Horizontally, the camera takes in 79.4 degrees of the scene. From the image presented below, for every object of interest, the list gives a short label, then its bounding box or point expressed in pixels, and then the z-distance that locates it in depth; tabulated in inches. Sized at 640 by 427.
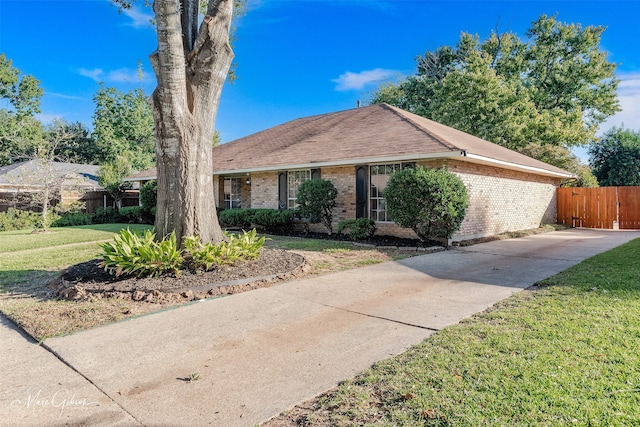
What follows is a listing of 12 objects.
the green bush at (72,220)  758.5
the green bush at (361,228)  474.3
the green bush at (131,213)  787.4
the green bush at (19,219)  689.0
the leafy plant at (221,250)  261.4
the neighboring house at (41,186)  665.6
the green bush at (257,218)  559.8
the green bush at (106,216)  824.9
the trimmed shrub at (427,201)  401.7
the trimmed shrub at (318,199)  506.9
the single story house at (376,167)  471.8
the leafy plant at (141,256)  246.2
